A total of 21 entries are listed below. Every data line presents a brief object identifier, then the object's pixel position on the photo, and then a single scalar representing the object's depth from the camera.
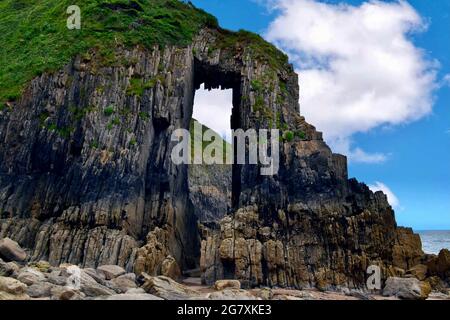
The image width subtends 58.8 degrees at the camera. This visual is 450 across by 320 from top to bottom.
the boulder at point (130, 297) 17.10
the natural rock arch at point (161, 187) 33.09
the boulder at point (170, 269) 32.25
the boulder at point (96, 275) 24.06
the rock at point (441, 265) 32.56
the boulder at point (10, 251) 29.48
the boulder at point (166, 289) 22.47
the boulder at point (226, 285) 27.65
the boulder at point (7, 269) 22.49
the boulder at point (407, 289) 26.95
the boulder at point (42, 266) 26.51
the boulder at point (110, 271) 27.30
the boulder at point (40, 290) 18.87
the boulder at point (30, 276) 20.67
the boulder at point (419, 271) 31.55
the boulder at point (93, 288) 20.36
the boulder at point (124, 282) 24.00
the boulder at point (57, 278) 21.75
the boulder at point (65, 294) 18.11
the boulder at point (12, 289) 17.06
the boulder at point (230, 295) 20.92
